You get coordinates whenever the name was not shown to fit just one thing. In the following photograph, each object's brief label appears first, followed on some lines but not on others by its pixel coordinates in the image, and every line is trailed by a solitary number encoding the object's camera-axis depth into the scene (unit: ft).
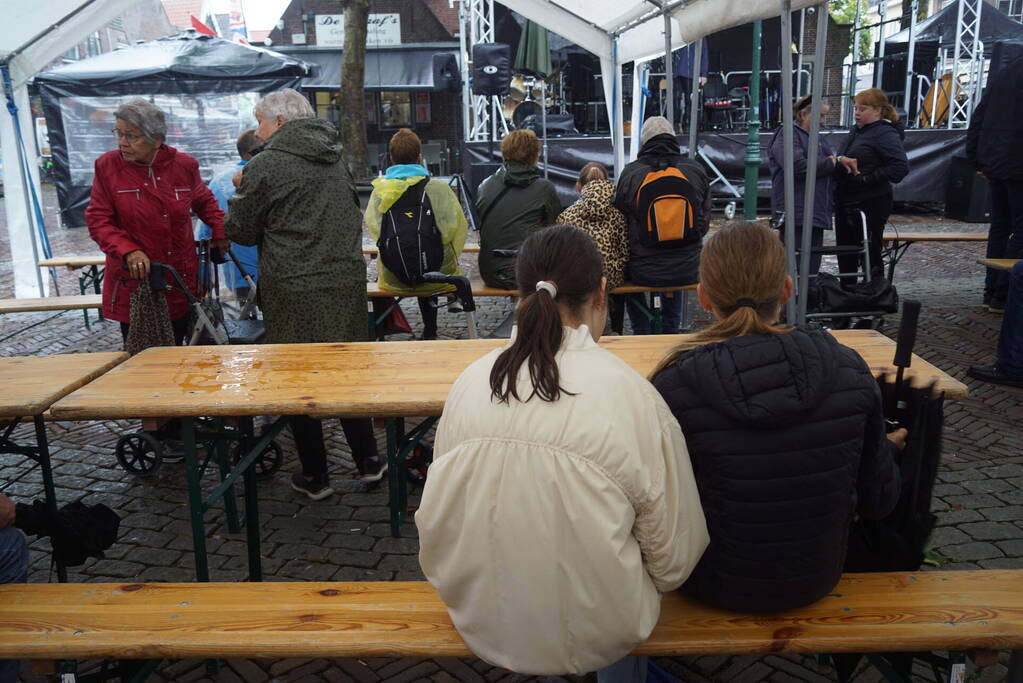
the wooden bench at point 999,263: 19.69
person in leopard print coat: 18.33
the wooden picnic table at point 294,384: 8.97
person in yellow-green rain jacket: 17.02
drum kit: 47.85
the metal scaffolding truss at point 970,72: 42.55
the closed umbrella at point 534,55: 37.17
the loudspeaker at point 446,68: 58.80
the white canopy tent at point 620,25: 18.72
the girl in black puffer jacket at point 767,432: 5.92
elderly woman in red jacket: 13.34
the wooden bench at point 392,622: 6.61
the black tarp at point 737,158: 40.98
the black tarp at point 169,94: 43.65
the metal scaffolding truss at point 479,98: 40.63
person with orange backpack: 17.28
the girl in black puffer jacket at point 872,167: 21.12
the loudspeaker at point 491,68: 37.45
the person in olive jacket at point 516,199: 18.07
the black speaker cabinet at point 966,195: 37.83
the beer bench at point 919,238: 24.54
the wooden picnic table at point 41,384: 9.07
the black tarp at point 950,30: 51.67
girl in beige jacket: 5.49
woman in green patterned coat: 11.85
